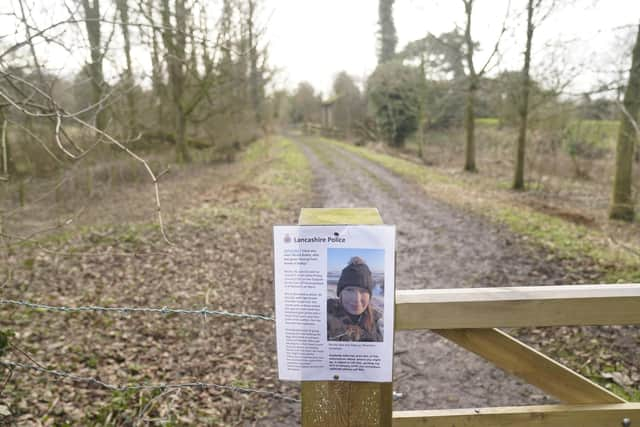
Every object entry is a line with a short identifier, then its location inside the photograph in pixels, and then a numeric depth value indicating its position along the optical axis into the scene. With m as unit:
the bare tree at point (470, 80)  16.40
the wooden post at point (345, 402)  1.57
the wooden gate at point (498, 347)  1.58
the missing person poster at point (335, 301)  1.47
